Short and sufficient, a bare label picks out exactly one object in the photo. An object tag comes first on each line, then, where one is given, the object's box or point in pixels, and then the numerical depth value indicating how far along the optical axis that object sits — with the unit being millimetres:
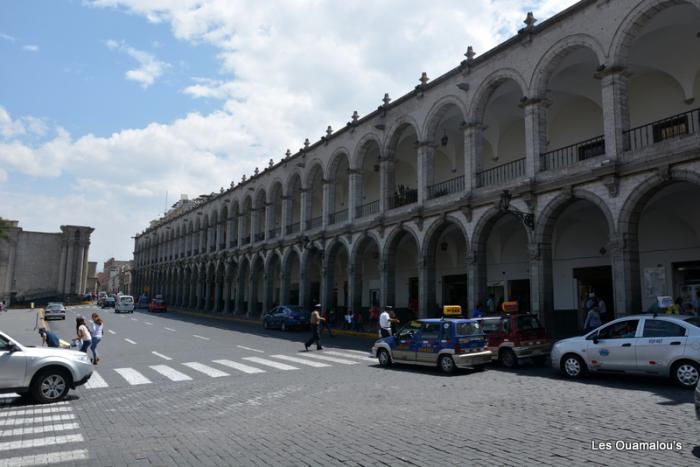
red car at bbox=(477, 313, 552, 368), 13898
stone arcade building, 15766
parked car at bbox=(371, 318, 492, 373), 12789
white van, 50156
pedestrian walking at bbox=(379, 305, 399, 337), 17453
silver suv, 9117
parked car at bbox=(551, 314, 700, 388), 9992
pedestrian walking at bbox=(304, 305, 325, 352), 18109
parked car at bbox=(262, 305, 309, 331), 28453
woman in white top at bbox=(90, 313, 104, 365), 14512
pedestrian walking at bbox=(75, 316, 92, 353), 13750
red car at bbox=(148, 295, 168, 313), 52438
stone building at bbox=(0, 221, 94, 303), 76750
